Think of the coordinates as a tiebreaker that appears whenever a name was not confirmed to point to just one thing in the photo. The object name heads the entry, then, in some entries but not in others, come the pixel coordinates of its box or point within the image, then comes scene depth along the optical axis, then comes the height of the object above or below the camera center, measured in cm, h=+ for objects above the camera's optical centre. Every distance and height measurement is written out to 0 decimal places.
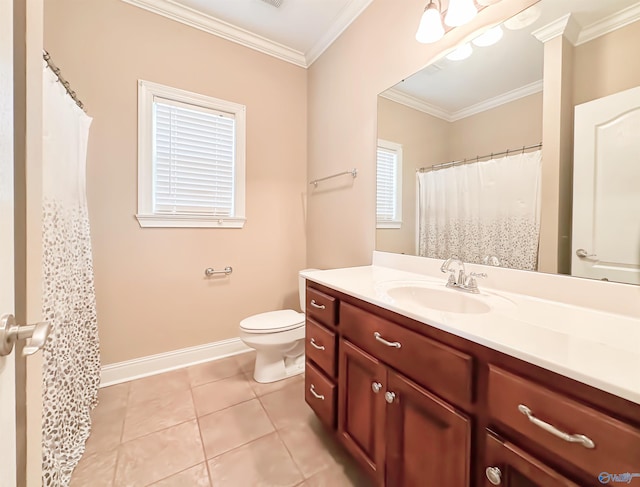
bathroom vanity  49 -37
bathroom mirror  86 +66
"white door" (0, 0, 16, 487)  42 -1
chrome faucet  111 -17
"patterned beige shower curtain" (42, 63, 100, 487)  106 -27
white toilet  175 -72
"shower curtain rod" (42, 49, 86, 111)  111 +74
